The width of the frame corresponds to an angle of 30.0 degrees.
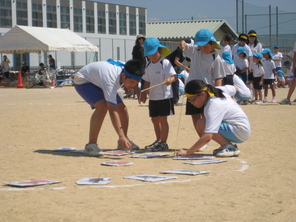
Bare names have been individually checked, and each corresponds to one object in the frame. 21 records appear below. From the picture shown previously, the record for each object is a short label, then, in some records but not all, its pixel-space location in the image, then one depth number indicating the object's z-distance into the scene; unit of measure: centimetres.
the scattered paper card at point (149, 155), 775
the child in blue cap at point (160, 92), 840
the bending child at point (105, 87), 748
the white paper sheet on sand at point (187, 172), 633
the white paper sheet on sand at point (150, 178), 601
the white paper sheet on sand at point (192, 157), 746
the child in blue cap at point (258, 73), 1728
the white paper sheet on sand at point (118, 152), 798
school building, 4147
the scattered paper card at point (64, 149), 839
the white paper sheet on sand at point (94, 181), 585
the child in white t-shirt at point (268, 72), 1830
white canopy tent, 3036
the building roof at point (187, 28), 5078
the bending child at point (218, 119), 704
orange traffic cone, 3129
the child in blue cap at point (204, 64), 814
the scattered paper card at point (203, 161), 711
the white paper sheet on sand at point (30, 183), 580
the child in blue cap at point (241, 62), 1645
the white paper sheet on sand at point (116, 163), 708
